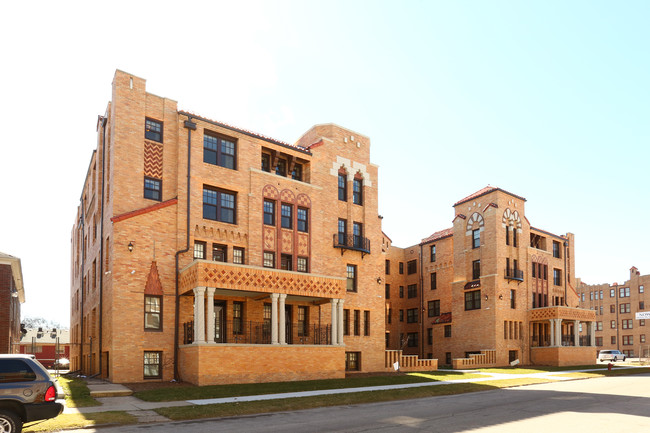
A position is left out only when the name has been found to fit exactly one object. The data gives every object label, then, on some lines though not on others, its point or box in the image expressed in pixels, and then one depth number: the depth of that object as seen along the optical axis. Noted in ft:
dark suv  39.01
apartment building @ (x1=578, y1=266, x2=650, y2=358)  286.25
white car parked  217.11
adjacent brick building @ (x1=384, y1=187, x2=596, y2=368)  150.41
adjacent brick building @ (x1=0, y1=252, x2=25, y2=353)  107.65
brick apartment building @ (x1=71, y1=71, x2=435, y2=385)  84.38
